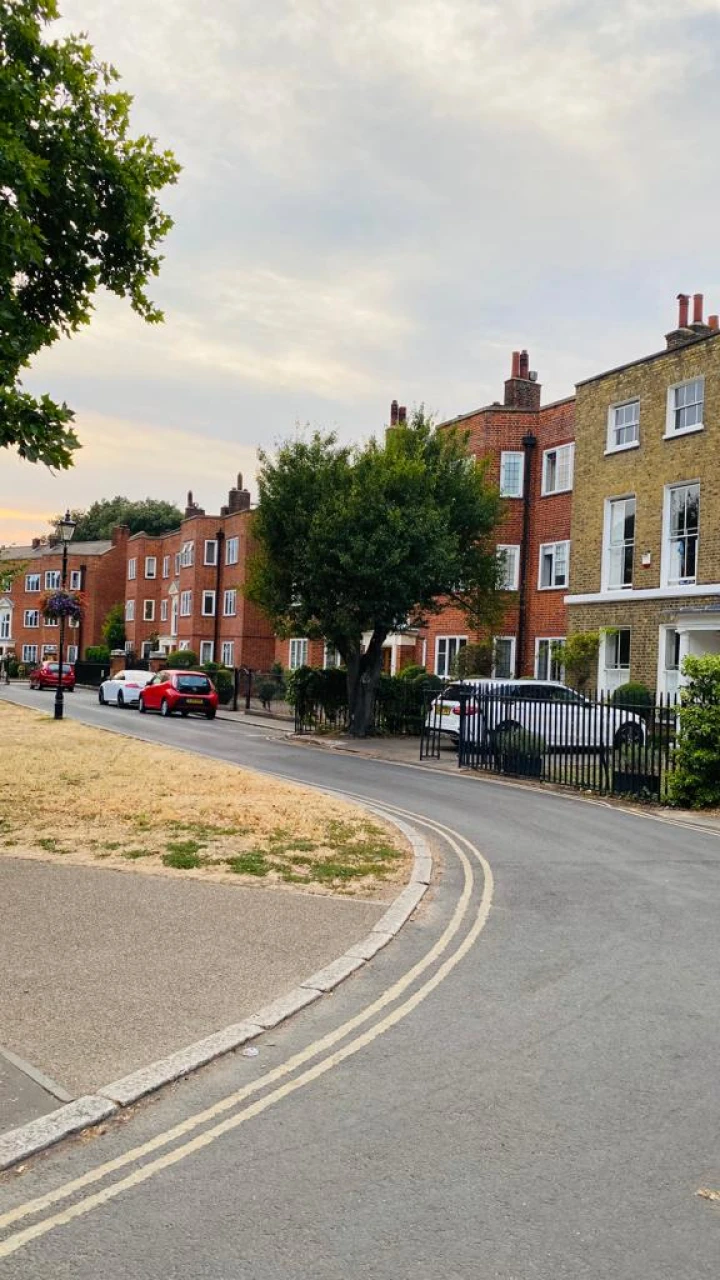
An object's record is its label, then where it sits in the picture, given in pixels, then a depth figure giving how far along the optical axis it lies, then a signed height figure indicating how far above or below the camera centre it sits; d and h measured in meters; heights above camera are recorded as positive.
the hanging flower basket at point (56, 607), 50.26 +2.78
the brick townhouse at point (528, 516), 33.25 +5.35
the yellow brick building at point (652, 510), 25.47 +4.62
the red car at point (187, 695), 36.72 -0.99
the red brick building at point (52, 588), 80.56 +5.49
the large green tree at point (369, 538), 25.97 +3.47
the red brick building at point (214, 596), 54.50 +4.03
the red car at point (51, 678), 56.52 -0.94
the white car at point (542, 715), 18.45 -0.65
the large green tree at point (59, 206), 9.70 +4.78
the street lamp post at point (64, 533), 28.94 +3.57
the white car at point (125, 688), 41.38 -0.95
